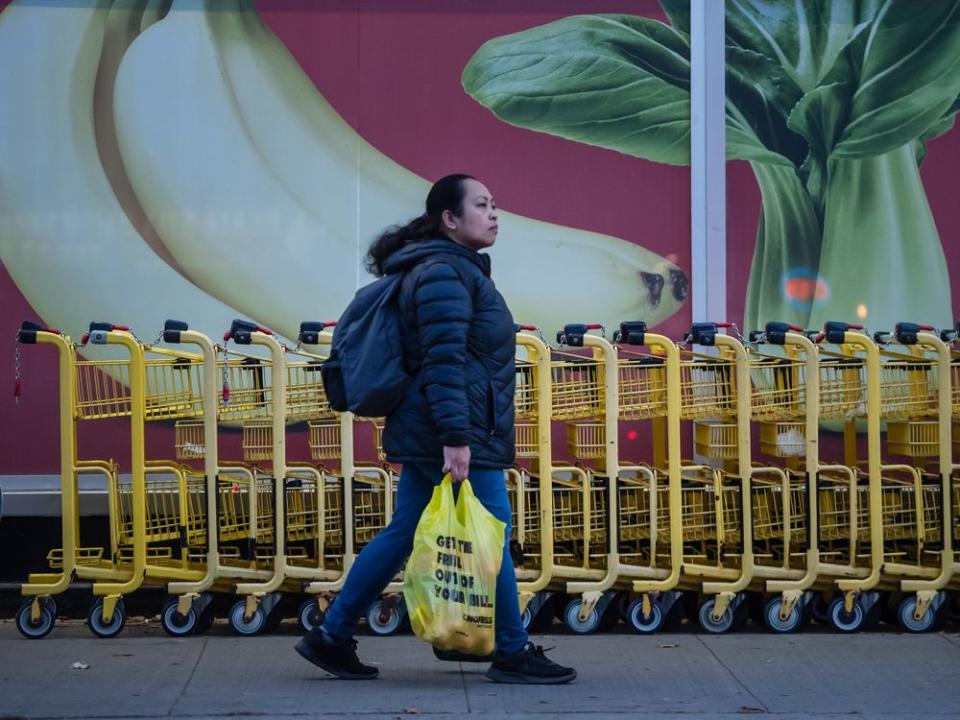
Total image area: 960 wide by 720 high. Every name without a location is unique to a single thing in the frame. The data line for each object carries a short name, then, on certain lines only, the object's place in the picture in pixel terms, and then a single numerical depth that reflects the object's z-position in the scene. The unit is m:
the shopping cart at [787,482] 14.77
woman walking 11.23
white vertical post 17.83
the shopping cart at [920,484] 15.05
